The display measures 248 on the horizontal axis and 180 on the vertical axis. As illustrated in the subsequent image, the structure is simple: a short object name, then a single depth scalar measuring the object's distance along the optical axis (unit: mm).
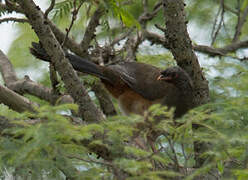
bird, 9852
